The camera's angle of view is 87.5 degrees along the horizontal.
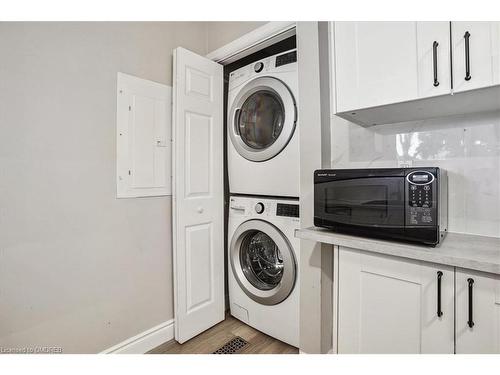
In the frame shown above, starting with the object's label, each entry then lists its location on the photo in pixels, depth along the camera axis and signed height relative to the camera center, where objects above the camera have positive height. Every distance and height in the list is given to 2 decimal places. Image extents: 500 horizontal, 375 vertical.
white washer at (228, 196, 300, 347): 1.63 -0.57
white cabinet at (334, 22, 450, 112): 0.94 +0.48
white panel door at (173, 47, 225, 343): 1.69 -0.06
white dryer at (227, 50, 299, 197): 1.63 +0.39
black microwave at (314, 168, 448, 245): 0.94 -0.07
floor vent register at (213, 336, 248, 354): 1.63 -1.04
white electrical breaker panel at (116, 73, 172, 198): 1.51 +0.30
